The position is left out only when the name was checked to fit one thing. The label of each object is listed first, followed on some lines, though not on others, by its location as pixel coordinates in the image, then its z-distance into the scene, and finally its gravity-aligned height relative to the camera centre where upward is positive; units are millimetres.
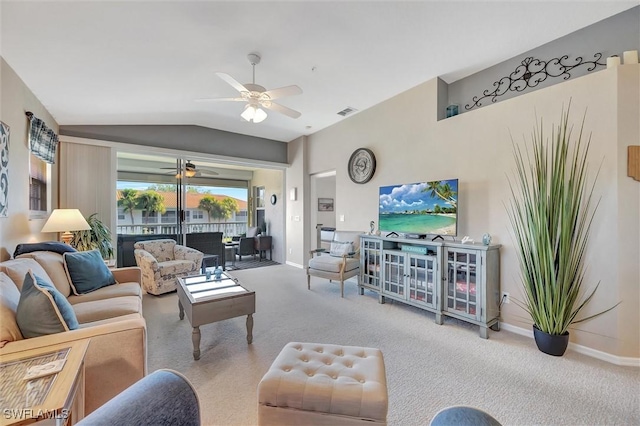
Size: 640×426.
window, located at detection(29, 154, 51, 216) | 3156 +343
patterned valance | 2852 +853
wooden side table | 806 -620
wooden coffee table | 2262 -829
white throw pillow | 4289 -598
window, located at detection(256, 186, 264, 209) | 7520 +433
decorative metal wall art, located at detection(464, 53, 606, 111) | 2678 +1538
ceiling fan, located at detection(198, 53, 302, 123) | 2605 +1197
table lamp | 3103 -120
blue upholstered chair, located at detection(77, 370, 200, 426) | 718 -578
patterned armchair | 3924 -810
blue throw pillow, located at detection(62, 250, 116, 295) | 2508 -597
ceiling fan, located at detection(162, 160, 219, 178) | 5312 +886
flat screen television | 3174 +54
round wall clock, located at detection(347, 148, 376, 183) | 4497 +834
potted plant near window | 3736 -393
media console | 2742 -774
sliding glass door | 4883 +344
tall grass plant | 2320 -248
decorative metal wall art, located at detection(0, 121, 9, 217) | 2226 +373
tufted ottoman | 1245 -887
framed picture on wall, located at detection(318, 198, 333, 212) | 7500 +218
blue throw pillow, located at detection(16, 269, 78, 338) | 1393 -541
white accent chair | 3971 -751
